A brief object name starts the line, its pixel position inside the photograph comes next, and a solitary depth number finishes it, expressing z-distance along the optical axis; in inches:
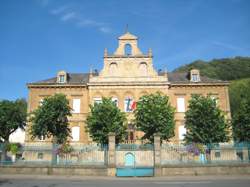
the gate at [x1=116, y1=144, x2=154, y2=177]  683.4
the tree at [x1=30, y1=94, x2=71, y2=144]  1006.4
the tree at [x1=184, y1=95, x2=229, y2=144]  905.5
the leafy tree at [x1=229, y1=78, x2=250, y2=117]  1797.2
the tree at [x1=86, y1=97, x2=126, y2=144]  945.5
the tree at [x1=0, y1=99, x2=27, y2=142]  1342.3
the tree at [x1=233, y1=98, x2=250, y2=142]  951.0
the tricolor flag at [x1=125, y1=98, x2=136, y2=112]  1246.1
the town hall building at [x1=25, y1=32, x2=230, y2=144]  1262.3
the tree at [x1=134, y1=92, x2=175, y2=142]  959.6
